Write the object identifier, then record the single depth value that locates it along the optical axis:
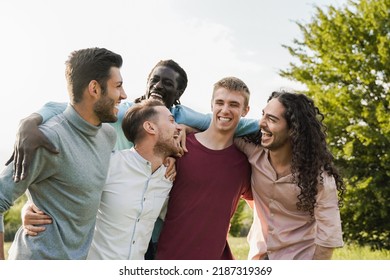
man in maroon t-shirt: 4.01
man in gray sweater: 3.12
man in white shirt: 3.66
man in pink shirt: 4.01
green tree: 12.73
